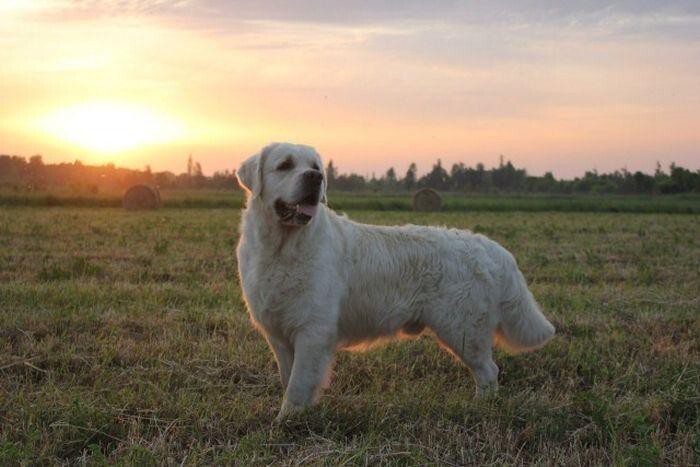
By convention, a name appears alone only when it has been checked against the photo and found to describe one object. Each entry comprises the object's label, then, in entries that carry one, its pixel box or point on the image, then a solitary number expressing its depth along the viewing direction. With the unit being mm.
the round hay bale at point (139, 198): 30609
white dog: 4863
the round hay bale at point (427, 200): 36281
